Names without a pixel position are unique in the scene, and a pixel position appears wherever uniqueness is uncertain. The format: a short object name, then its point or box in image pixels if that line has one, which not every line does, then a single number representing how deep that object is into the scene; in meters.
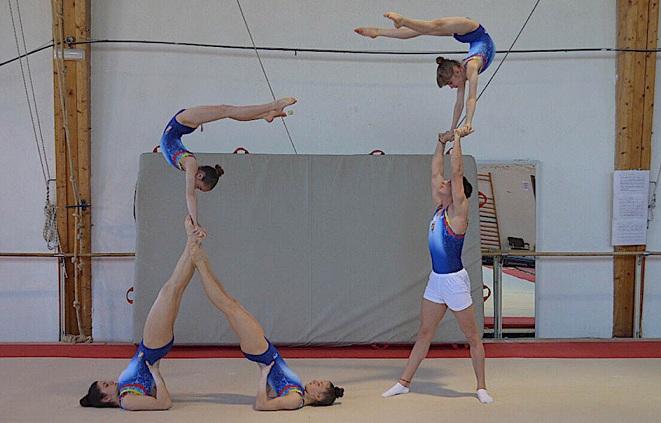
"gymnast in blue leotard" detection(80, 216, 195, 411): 4.13
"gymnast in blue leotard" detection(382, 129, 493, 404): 4.33
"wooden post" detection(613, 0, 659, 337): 6.49
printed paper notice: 6.56
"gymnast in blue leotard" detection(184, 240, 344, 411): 4.16
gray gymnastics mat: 5.84
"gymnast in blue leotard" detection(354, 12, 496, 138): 4.19
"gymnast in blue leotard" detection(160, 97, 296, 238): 4.17
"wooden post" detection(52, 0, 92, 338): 6.29
